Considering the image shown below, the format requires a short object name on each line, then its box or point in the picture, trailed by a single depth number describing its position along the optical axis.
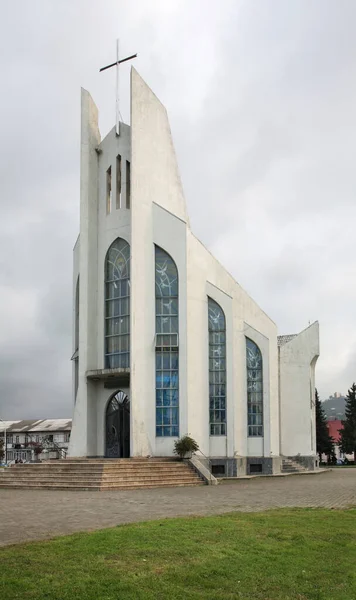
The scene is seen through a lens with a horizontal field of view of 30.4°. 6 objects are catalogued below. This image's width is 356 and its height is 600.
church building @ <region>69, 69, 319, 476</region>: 29.26
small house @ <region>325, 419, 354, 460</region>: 97.51
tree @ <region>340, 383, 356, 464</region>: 61.28
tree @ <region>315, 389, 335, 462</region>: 60.72
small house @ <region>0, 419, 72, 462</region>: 91.69
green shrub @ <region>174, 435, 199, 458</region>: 27.56
